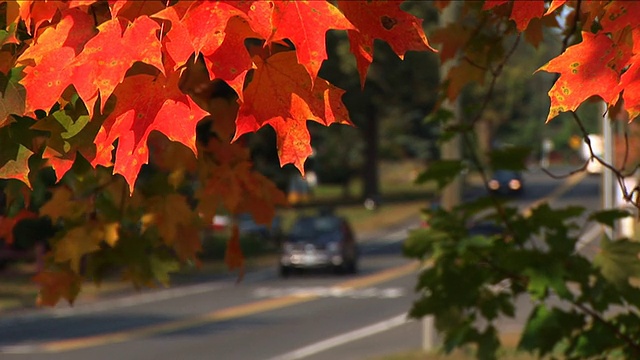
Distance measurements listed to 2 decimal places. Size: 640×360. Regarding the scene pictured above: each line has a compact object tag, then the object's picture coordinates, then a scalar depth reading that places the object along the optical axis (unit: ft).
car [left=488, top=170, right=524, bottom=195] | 425.28
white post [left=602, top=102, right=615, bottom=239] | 97.78
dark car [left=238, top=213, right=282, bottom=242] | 295.69
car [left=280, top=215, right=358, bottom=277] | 214.28
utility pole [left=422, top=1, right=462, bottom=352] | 92.63
